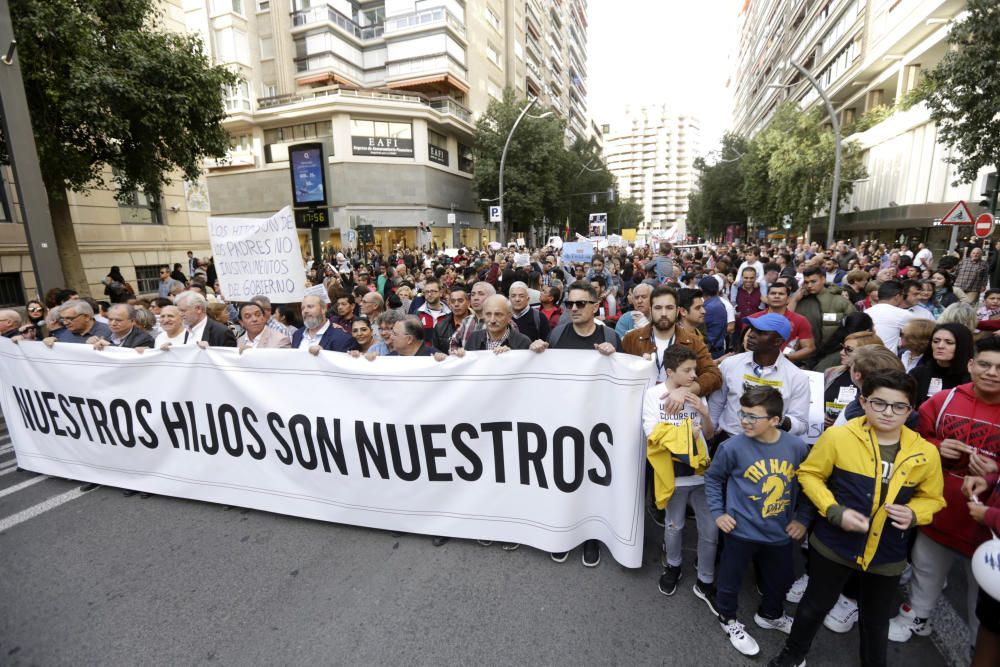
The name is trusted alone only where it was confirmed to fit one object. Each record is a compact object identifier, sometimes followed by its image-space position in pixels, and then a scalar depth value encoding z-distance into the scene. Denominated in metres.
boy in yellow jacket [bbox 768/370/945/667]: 2.07
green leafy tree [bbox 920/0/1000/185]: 9.63
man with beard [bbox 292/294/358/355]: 4.64
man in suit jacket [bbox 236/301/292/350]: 4.75
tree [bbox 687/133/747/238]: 44.91
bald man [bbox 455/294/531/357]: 3.95
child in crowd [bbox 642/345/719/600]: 2.66
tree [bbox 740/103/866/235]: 25.89
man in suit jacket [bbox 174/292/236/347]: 4.92
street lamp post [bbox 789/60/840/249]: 15.59
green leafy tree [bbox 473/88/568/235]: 34.66
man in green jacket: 5.28
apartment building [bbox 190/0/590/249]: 32.19
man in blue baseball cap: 2.87
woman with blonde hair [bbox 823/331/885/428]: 3.21
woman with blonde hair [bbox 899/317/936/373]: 3.31
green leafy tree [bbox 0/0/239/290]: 9.19
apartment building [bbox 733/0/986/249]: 22.83
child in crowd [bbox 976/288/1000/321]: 5.23
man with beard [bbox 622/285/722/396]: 3.27
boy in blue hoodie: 2.35
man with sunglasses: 3.75
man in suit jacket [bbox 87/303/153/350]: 4.63
